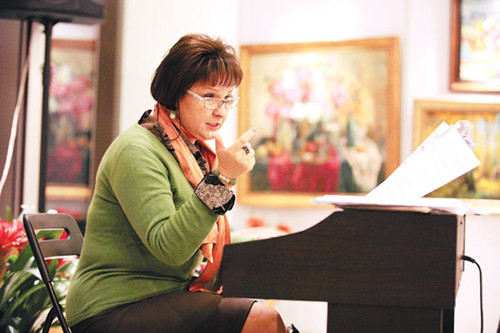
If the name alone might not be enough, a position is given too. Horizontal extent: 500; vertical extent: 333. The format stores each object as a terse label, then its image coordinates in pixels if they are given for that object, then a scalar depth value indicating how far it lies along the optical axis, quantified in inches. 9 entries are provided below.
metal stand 242.0
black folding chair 127.1
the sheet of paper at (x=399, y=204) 95.6
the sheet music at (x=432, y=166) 111.0
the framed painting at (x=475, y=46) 276.3
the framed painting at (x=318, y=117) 296.5
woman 108.2
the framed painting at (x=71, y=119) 302.2
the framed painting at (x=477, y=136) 275.6
